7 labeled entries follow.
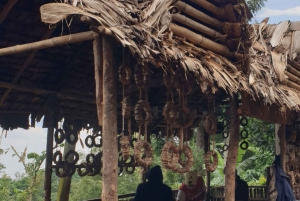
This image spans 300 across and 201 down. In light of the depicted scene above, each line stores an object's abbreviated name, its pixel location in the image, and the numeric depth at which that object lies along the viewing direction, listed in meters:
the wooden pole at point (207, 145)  8.68
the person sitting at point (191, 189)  7.30
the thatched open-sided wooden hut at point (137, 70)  3.90
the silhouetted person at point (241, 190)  8.18
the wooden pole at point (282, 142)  7.82
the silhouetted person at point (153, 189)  5.89
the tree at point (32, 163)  12.72
